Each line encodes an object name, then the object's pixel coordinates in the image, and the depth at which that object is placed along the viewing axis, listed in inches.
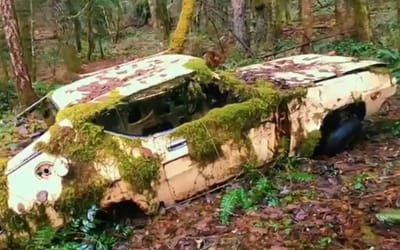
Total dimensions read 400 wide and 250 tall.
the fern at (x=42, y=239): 212.4
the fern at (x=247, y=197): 224.1
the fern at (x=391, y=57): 405.7
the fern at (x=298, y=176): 246.8
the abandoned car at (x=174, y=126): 218.5
